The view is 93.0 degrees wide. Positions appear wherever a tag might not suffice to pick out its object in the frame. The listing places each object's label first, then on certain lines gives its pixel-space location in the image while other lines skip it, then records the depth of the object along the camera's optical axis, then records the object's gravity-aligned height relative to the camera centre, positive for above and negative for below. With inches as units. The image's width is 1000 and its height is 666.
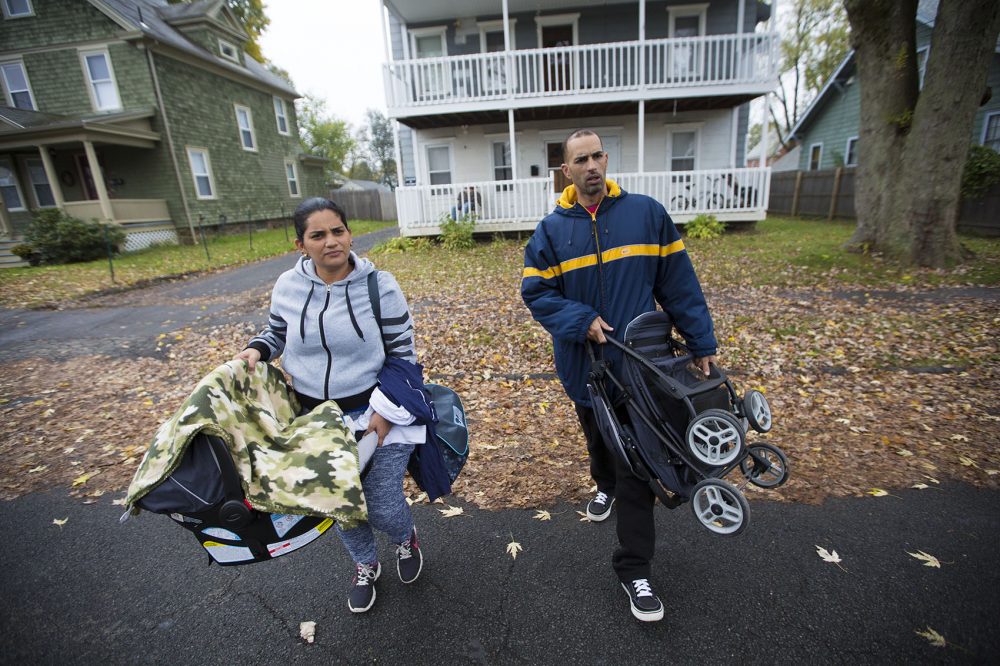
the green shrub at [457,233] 530.3 -39.8
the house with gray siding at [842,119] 590.9 +85.1
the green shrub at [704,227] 518.2 -47.7
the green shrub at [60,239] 534.3 -22.6
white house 522.3 +94.0
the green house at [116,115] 616.7 +138.0
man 90.3 -17.8
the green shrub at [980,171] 449.1 -5.6
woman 85.6 -24.9
